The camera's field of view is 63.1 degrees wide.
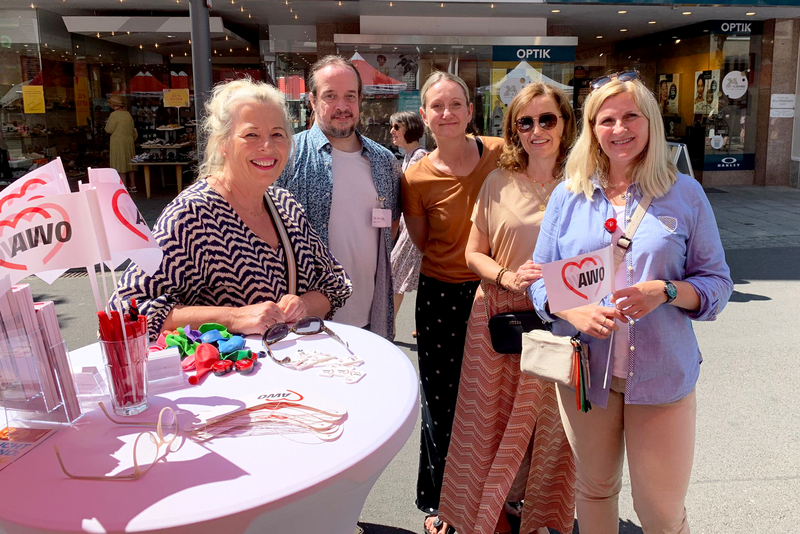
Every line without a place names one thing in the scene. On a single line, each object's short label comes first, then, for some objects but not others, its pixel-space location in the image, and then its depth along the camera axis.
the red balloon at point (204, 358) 1.79
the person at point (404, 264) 5.36
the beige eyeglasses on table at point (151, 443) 1.32
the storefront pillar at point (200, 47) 4.86
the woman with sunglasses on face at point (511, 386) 2.78
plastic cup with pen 1.54
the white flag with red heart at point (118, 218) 1.50
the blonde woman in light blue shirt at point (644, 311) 2.15
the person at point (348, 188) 3.08
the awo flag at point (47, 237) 1.34
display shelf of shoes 14.48
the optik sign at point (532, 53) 12.84
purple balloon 1.96
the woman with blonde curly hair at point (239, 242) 2.09
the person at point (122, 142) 14.10
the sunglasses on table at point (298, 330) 1.99
